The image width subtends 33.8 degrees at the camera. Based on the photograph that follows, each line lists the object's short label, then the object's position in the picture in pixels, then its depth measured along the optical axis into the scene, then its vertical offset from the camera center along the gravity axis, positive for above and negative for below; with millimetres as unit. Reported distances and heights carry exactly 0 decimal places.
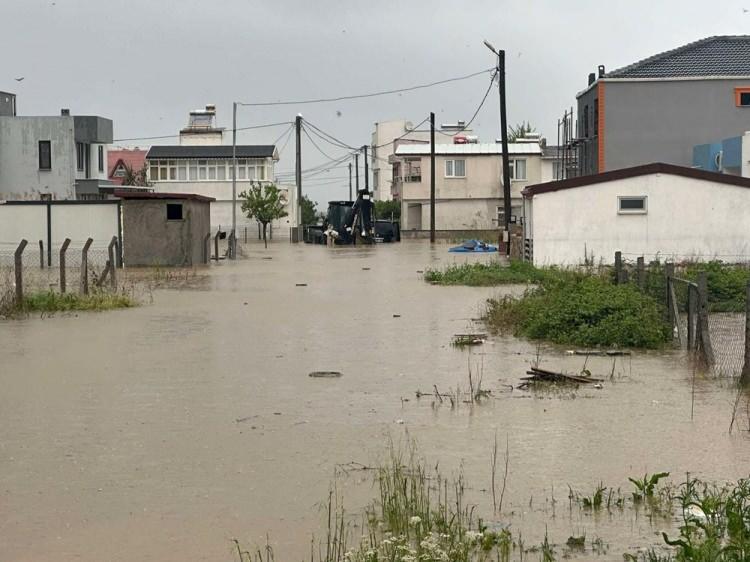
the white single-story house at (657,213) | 35719 +154
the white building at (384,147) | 124062 +7527
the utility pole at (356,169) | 109000 +4602
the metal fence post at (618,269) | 21484 -903
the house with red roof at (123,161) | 98719 +5379
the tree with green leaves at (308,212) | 103175 +817
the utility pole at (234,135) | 69562 +4996
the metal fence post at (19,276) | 23469 -987
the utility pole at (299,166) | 83500 +3766
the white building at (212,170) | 85625 +3668
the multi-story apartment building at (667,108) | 51594 +4608
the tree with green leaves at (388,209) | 94875 +897
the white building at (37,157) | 62594 +3441
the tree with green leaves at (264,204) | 79062 +1163
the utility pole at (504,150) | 47312 +2727
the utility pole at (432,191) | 71825 +1731
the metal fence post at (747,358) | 13719 -1584
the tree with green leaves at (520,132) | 110988 +8118
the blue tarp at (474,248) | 57050 -1311
